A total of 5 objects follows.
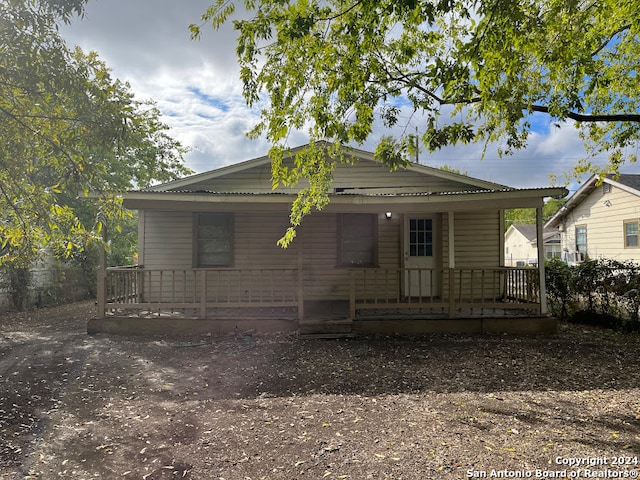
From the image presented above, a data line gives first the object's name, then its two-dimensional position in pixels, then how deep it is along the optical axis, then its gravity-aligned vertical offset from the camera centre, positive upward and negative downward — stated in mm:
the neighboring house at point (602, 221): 14695 +1718
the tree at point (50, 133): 4242 +1629
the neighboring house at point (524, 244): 31391 +1628
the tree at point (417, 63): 4402 +2636
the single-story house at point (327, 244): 9148 +453
